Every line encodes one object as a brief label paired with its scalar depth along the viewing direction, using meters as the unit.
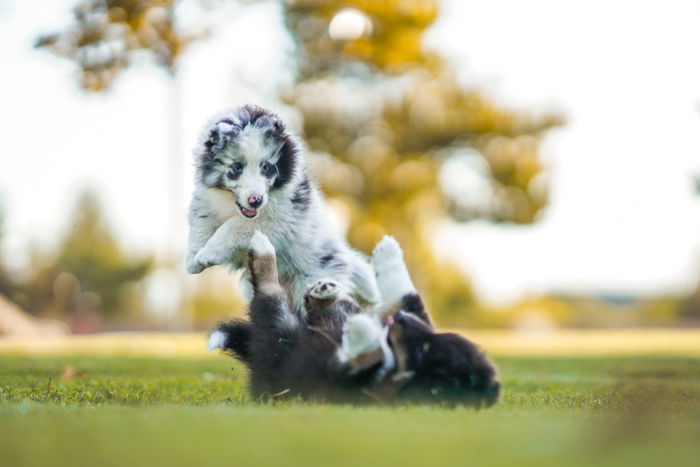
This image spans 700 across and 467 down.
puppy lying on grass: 6.73
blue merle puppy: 8.93
